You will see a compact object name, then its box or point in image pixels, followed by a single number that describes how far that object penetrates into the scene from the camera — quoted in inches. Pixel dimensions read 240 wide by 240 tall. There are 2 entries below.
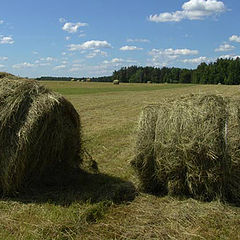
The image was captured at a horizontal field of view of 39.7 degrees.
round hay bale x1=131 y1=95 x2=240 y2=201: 184.1
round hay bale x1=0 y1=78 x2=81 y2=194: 196.9
